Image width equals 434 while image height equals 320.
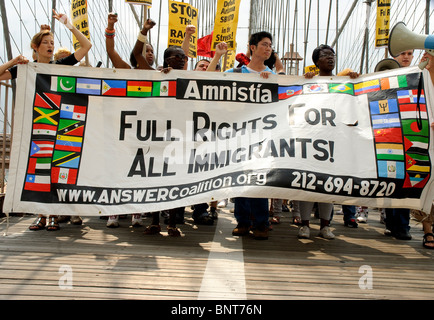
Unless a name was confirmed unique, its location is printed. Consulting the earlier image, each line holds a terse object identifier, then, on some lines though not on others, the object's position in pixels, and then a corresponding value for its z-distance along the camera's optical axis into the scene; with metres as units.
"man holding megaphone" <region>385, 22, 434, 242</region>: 2.33
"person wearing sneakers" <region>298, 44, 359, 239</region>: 3.02
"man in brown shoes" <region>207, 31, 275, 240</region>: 2.86
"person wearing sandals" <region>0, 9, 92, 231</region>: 3.00
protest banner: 2.65
